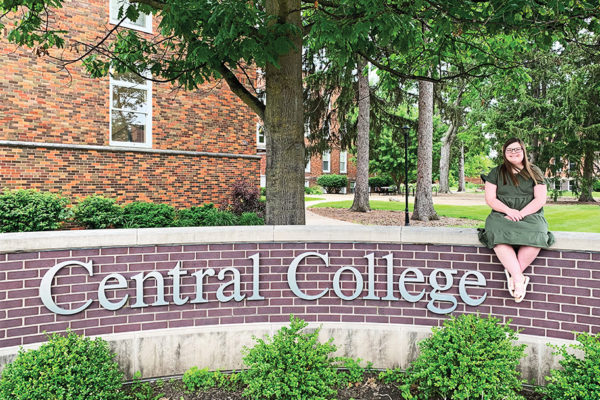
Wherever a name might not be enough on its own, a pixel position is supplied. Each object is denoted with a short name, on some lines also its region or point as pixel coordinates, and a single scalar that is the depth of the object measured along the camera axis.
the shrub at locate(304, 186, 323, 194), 35.83
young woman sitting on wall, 3.71
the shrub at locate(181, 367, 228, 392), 3.77
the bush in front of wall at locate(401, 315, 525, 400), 3.16
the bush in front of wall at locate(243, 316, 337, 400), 3.19
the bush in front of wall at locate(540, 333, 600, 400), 3.00
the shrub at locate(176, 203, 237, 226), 10.34
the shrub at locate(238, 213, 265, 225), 10.69
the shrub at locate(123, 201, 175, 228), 9.91
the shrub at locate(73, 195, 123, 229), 9.88
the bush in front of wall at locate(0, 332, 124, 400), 2.99
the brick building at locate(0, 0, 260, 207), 10.66
